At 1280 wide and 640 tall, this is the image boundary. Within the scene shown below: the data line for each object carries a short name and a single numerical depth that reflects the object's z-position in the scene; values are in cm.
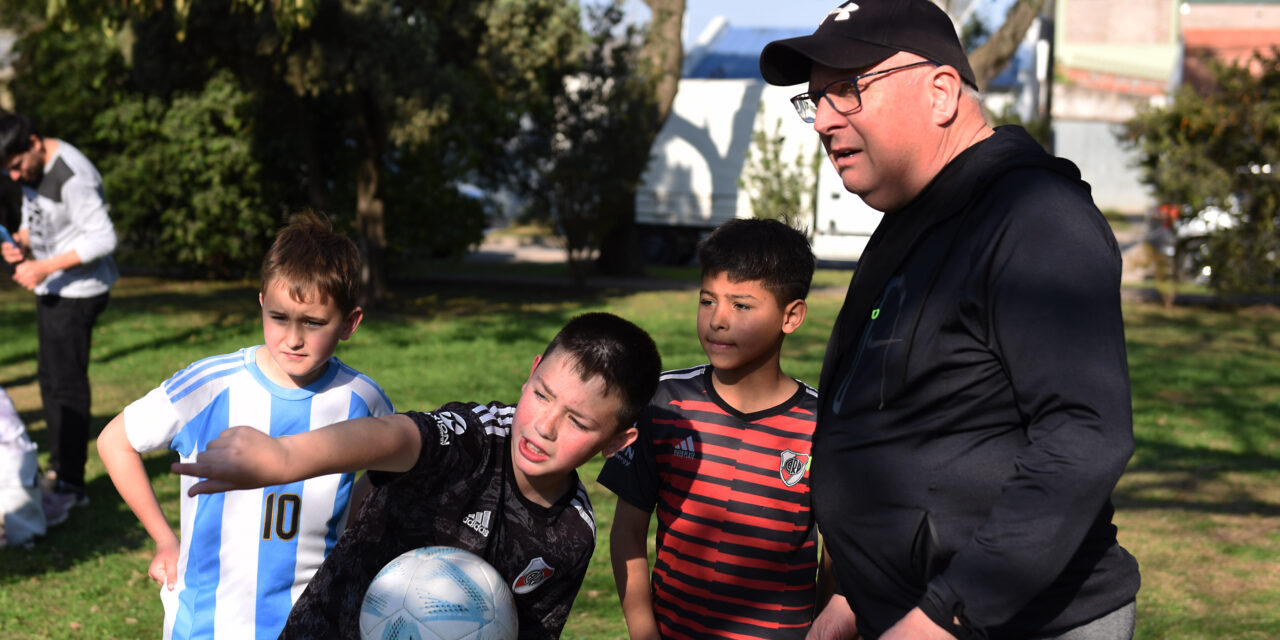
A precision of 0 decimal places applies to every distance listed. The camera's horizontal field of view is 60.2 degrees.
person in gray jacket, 650
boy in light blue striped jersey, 313
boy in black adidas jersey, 263
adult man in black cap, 183
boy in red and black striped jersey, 310
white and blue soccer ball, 252
